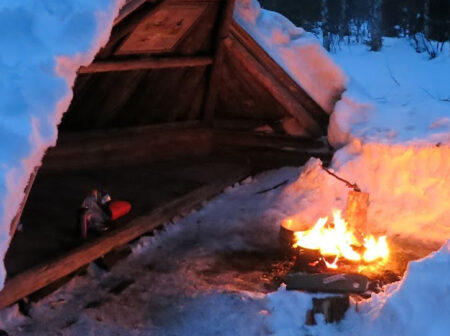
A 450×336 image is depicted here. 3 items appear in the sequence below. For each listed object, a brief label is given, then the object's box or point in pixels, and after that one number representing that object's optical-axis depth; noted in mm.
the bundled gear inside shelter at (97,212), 5375
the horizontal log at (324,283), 4652
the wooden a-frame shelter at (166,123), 6066
